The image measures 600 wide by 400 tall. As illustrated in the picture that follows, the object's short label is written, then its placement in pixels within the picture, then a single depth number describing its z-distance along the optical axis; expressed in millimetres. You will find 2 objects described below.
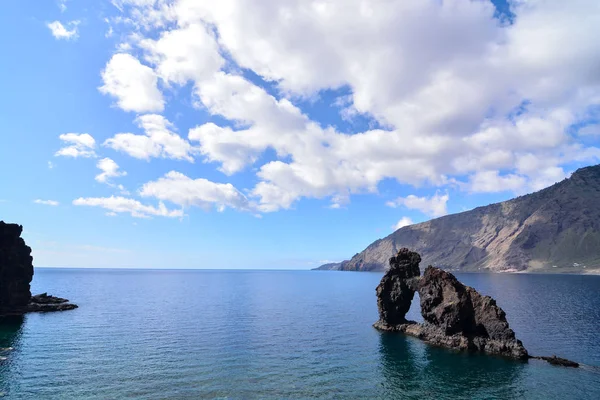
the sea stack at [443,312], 61875
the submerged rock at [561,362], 53594
